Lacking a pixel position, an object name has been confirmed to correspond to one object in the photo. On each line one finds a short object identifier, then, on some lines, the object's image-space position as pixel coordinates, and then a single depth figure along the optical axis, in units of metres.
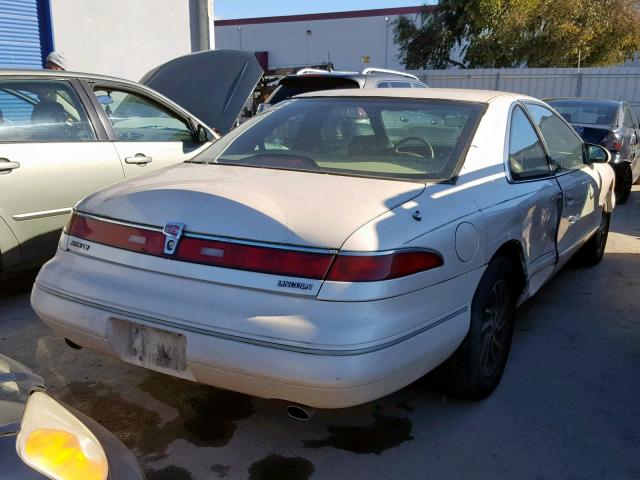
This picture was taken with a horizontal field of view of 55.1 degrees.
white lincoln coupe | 2.25
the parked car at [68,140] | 4.11
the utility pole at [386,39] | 32.88
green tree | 22.16
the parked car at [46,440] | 1.38
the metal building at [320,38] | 33.19
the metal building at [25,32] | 9.33
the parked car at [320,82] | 7.96
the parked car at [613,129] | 8.33
